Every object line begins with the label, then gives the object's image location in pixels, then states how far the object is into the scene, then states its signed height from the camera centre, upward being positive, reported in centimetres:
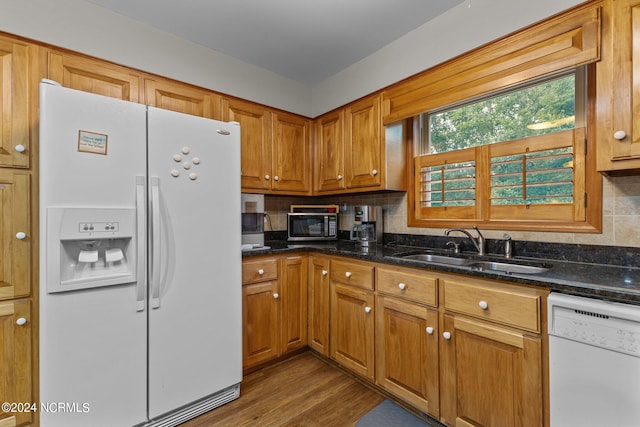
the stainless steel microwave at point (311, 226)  271 -12
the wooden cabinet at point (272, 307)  214 -74
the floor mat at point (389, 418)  164 -121
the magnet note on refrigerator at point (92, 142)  139 +35
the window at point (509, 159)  162 +36
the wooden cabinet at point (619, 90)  120 +53
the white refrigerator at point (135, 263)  133 -26
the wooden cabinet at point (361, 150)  229 +54
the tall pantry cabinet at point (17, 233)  146 -10
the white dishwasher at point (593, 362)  99 -55
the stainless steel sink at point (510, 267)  149 -30
